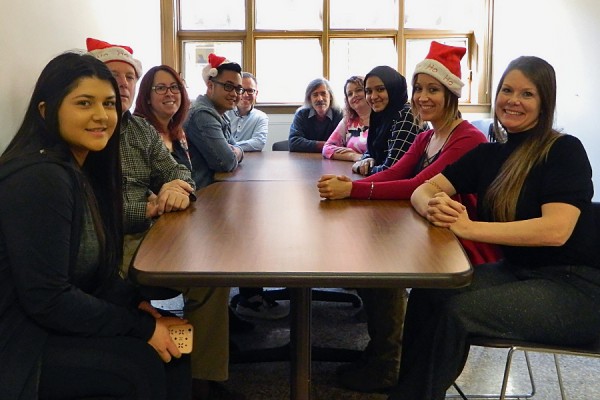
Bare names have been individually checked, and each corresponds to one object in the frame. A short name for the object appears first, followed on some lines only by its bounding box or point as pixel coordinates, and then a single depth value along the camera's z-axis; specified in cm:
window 559
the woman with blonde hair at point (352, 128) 356
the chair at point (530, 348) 139
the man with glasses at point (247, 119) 439
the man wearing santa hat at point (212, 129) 287
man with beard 427
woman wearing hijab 271
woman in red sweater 199
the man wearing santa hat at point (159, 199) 187
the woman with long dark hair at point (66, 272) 115
